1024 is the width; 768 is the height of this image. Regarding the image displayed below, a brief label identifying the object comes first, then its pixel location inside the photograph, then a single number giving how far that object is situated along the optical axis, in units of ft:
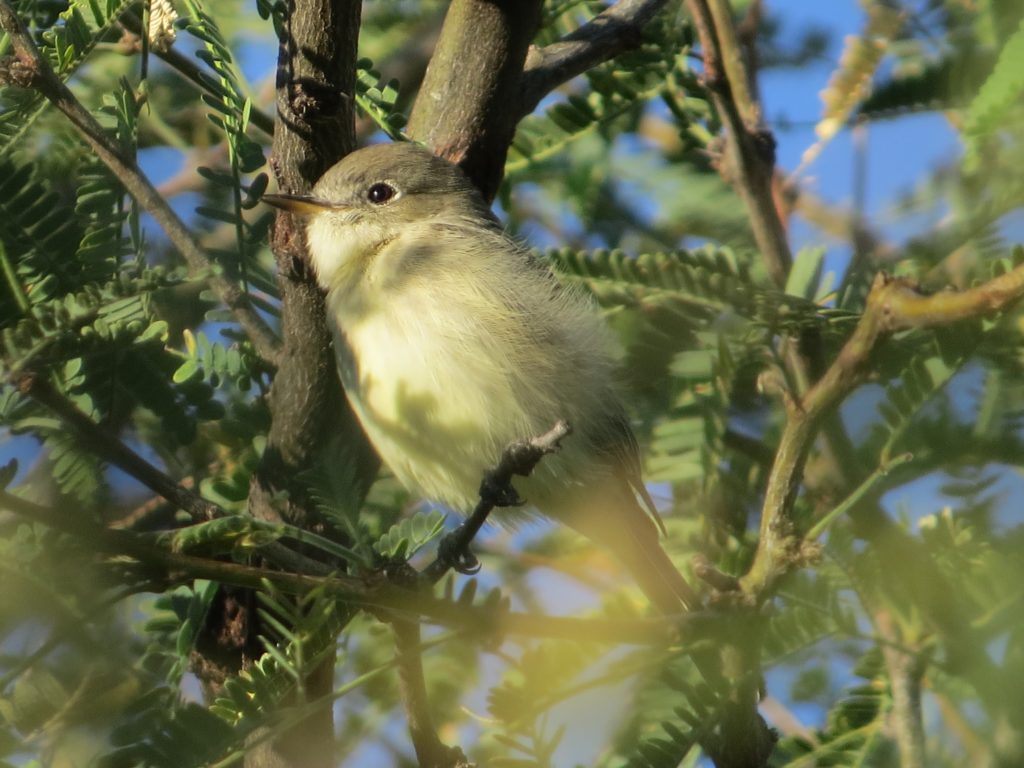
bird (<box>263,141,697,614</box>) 21.98
